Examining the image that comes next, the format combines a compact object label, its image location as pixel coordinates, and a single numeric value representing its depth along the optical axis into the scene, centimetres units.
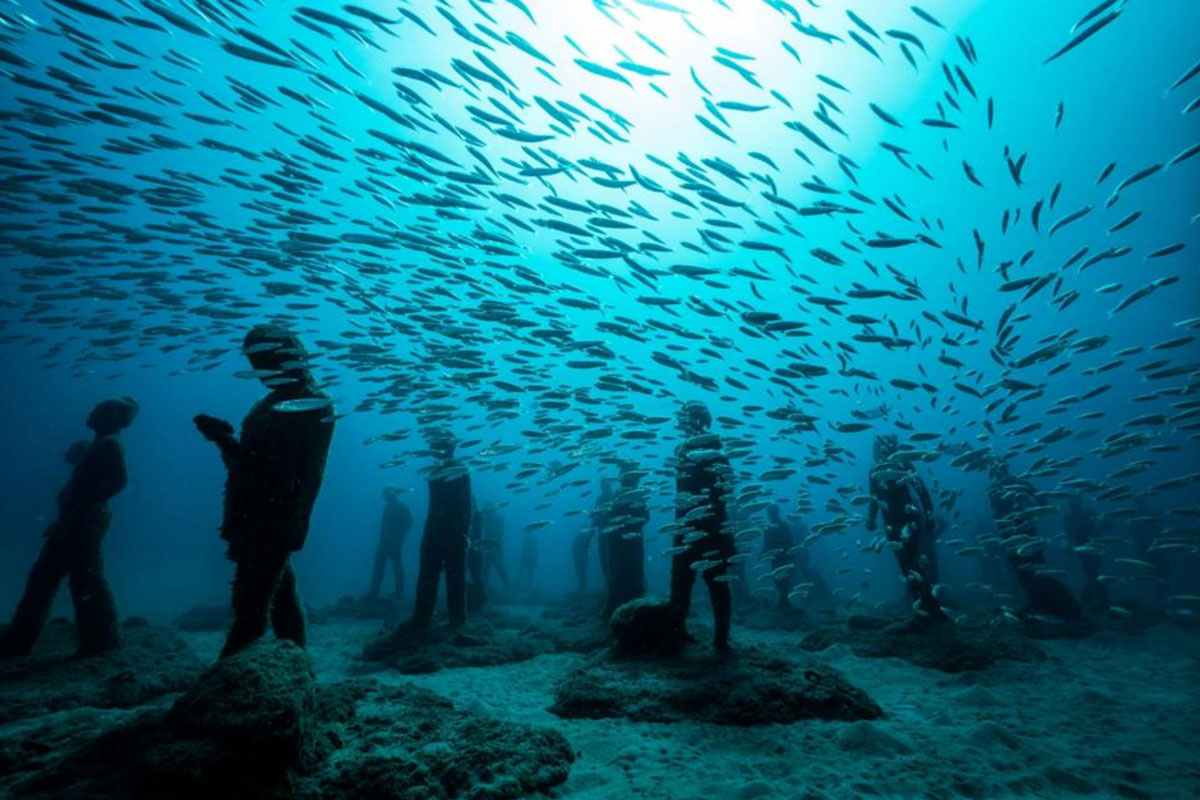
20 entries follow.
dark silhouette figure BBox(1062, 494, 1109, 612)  1342
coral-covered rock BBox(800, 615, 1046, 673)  722
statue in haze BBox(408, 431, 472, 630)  910
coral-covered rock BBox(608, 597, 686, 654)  663
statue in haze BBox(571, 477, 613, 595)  1137
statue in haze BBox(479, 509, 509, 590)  2016
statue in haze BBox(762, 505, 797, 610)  1361
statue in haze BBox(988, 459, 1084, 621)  988
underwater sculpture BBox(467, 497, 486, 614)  1398
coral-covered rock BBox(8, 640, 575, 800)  276
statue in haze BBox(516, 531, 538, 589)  2811
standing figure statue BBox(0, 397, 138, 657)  678
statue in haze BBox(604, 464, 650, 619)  1000
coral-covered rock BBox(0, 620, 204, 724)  520
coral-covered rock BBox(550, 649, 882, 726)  484
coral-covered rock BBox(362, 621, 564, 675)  766
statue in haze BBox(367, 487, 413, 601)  1733
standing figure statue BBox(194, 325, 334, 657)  404
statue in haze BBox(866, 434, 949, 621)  829
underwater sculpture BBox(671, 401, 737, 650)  640
